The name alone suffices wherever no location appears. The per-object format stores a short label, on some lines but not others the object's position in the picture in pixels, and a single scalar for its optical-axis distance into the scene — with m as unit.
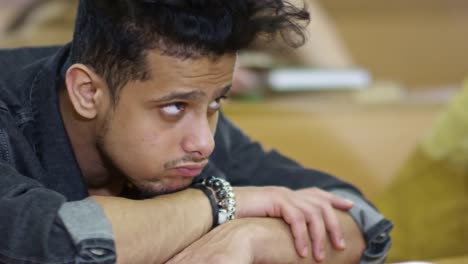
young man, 1.94
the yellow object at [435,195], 2.72
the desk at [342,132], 2.88
